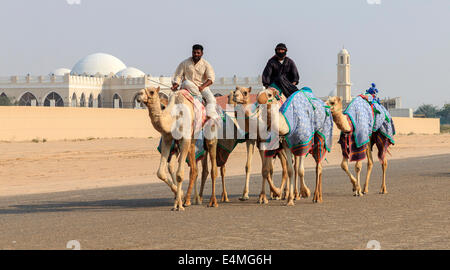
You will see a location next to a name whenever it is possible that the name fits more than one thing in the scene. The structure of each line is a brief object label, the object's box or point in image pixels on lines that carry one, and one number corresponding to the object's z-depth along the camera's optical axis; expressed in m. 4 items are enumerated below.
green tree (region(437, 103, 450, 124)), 140.04
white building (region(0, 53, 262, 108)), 88.44
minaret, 114.50
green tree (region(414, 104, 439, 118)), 153.25
